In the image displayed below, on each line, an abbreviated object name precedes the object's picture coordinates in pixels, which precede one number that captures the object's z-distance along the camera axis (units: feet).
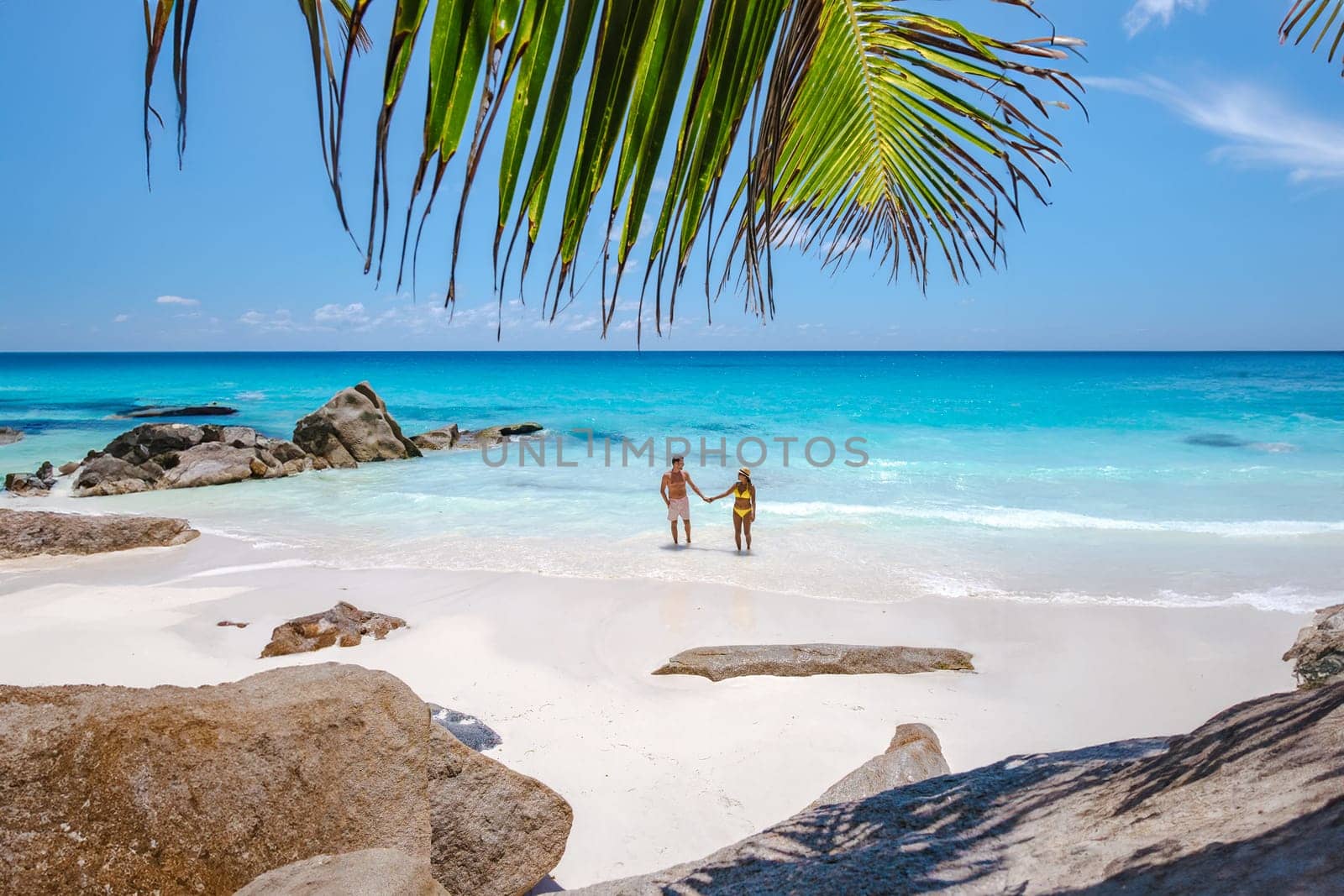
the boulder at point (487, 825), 10.71
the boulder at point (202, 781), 7.73
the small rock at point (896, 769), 12.77
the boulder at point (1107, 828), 3.56
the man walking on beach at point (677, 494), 36.42
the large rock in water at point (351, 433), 63.98
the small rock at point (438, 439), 74.13
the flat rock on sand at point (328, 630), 21.30
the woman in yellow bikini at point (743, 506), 35.42
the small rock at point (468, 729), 16.10
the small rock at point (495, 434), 78.80
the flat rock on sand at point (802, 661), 20.44
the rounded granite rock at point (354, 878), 7.34
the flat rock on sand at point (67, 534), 31.71
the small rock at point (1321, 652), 17.74
